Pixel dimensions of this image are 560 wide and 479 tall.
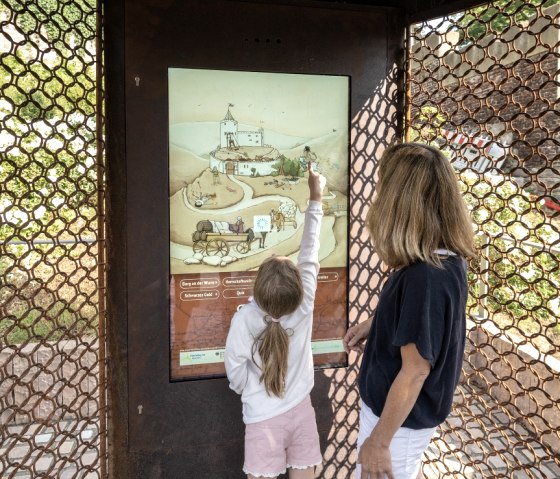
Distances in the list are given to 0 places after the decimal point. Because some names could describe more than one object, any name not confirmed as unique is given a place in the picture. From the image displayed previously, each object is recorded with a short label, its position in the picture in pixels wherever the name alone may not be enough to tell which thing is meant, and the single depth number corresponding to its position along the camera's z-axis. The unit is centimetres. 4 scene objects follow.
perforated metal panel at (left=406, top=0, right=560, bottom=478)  222
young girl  232
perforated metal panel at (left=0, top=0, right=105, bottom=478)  208
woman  160
